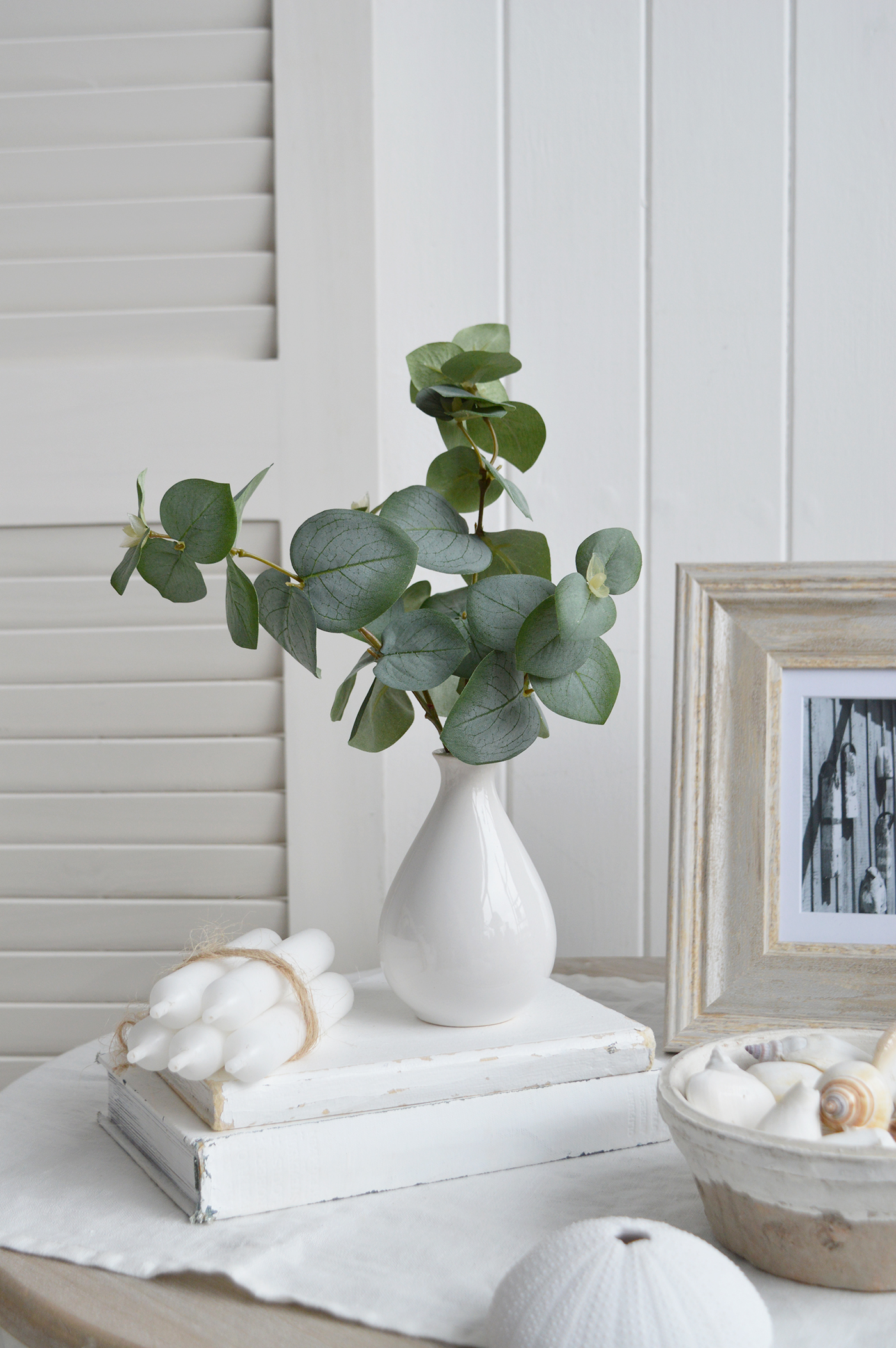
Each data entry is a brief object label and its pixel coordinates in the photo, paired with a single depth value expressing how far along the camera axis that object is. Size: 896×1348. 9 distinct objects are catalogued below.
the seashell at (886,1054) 0.55
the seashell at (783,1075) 0.55
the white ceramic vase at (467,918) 0.63
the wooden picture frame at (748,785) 0.73
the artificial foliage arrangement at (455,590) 0.57
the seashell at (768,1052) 0.58
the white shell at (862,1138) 0.48
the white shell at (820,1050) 0.57
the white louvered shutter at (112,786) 1.00
